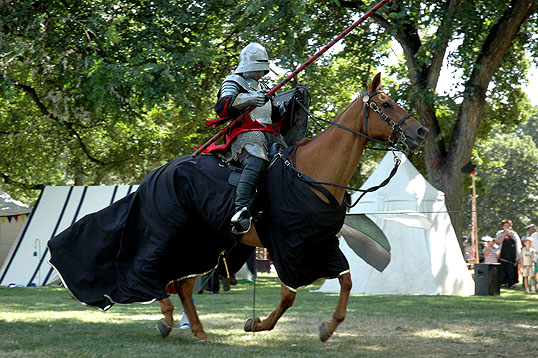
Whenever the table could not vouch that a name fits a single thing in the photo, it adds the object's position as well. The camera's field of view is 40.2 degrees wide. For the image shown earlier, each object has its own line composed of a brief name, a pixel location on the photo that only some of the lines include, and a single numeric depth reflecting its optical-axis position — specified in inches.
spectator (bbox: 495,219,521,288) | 671.8
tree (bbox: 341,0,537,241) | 570.9
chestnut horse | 232.5
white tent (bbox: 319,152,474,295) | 564.1
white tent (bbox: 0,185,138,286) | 667.4
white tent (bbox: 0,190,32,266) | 752.3
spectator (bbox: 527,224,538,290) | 637.3
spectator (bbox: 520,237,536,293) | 623.8
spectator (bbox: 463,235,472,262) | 1014.2
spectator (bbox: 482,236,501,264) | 636.7
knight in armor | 243.8
